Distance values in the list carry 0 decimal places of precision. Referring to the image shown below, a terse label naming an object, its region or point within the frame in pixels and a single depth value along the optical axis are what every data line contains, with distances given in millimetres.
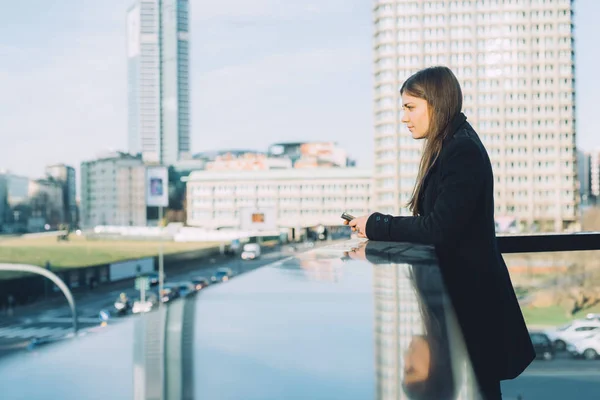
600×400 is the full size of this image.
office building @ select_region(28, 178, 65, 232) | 75625
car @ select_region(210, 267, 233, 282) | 55569
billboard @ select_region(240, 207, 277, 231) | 48062
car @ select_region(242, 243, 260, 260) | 72062
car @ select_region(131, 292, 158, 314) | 42056
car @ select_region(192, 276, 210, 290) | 52369
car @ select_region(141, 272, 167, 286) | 60534
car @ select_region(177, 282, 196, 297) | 48800
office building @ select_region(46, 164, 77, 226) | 80562
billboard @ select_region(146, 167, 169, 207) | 52062
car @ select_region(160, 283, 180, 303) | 47325
